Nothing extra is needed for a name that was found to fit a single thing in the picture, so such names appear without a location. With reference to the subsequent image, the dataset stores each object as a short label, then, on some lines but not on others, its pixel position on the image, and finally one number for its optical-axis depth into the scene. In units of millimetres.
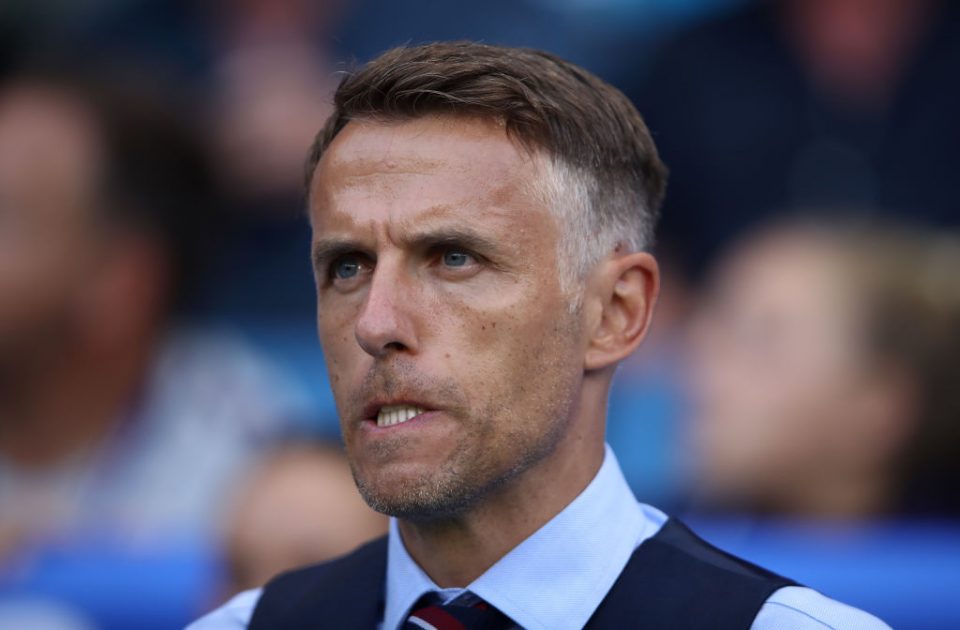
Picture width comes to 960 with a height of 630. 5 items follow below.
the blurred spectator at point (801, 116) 10633
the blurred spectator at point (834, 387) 9203
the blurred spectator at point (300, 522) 7715
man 4496
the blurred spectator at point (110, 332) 10320
